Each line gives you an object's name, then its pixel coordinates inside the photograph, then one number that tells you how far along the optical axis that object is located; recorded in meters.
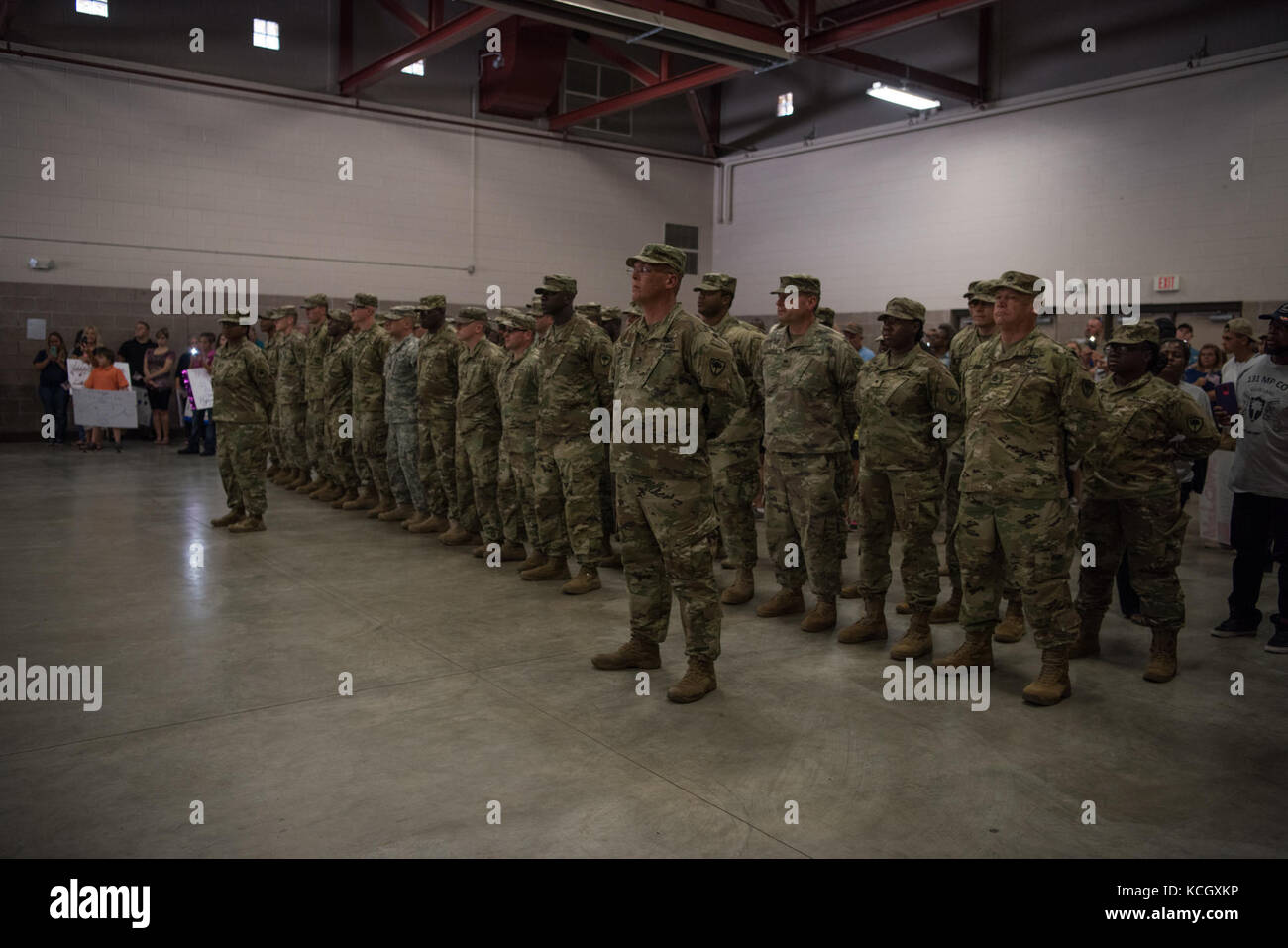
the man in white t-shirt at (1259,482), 4.90
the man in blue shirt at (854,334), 8.43
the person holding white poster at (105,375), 12.62
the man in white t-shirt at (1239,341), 6.86
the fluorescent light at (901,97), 12.70
